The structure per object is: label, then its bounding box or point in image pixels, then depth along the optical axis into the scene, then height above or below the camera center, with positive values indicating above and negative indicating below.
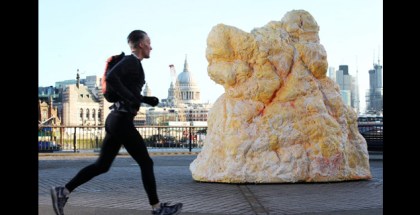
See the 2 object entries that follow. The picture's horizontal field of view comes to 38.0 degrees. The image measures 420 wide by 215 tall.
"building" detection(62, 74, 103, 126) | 155.88 -0.02
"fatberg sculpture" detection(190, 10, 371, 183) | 10.30 -0.17
